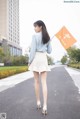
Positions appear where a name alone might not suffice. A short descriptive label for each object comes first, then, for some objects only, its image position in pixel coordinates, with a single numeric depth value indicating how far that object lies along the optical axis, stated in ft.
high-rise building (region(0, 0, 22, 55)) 168.96
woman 7.84
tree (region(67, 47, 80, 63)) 116.01
